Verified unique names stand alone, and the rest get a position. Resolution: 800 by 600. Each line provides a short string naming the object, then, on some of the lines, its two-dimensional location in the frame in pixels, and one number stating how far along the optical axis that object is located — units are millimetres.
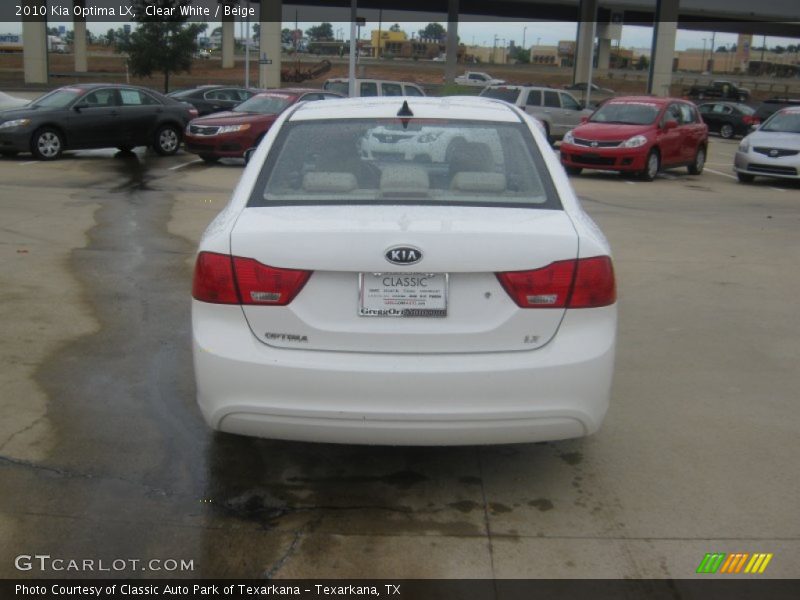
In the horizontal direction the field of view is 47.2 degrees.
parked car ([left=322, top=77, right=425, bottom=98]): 23828
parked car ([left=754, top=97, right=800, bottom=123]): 36812
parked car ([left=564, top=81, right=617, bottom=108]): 52500
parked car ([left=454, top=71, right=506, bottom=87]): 68500
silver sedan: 17375
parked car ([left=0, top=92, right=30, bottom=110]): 20550
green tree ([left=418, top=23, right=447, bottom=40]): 163612
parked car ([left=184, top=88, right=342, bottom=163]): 17922
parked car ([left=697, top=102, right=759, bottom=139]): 35188
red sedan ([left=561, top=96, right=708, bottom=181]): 17500
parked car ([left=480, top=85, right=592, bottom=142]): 25250
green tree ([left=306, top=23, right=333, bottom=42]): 156375
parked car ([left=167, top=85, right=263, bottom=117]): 24719
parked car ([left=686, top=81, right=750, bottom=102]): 54594
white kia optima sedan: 3578
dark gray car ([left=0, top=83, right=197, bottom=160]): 17250
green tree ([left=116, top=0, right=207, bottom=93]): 40500
